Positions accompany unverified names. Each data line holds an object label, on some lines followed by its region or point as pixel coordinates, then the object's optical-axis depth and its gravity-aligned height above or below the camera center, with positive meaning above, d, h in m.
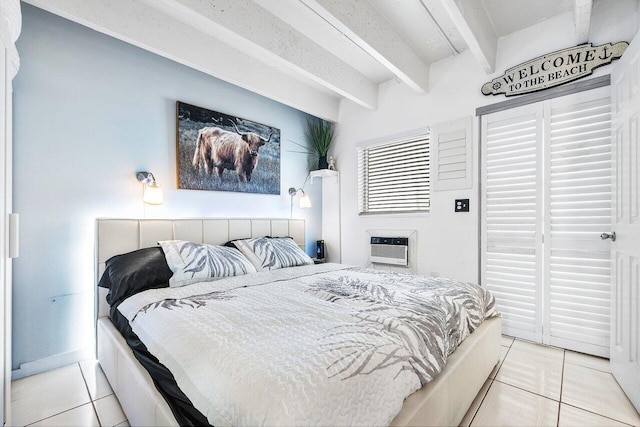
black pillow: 1.85 -0.41
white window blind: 3.19 +0.44
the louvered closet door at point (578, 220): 2.18 -0.04
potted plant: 3.90 +1.01
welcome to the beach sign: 2.17 +1.19
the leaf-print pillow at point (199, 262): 2.04 -0.38
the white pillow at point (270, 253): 2.56 -0.37
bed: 1.12 -0.73
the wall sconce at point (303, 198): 3.54 +0.18
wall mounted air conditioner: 3.18 -0.42
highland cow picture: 2.71 +0.62
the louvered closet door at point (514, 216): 2.46 -0.01
